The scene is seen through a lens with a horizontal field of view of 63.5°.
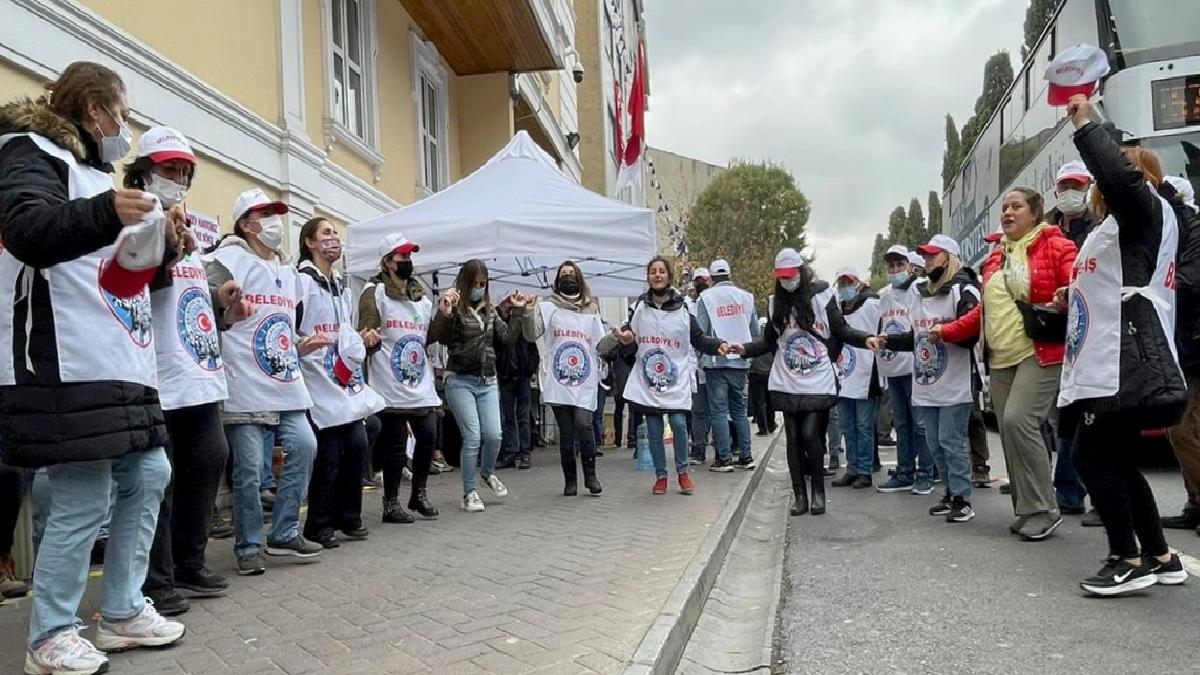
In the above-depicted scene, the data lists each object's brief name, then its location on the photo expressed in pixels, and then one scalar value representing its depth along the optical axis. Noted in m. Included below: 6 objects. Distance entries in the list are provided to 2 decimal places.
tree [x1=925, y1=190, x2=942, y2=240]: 78.50
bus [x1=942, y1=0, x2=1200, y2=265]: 8.86
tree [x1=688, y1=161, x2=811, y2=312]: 48.25
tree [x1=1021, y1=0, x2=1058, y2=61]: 38.38
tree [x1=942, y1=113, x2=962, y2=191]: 62.94
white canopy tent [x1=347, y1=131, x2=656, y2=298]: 8.81
